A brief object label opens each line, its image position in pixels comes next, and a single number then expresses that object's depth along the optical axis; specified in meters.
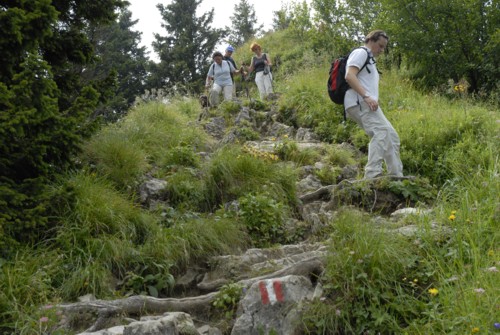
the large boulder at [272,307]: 3.31
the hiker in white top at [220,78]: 11.39
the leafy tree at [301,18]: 18.62
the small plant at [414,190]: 5.54
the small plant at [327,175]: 6.67
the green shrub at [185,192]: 5.71
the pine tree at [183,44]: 31.66
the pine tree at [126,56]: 27.81
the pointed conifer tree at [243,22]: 41.70
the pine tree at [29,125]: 3.81
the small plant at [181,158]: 6.75
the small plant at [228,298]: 3.68
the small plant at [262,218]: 5.04
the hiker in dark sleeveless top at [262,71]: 12.05
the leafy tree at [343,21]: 15.68
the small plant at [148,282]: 3.99
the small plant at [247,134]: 8.83
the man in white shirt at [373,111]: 5.77
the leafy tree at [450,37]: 11.27
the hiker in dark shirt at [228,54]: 11.74
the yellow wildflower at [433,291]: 2.96
